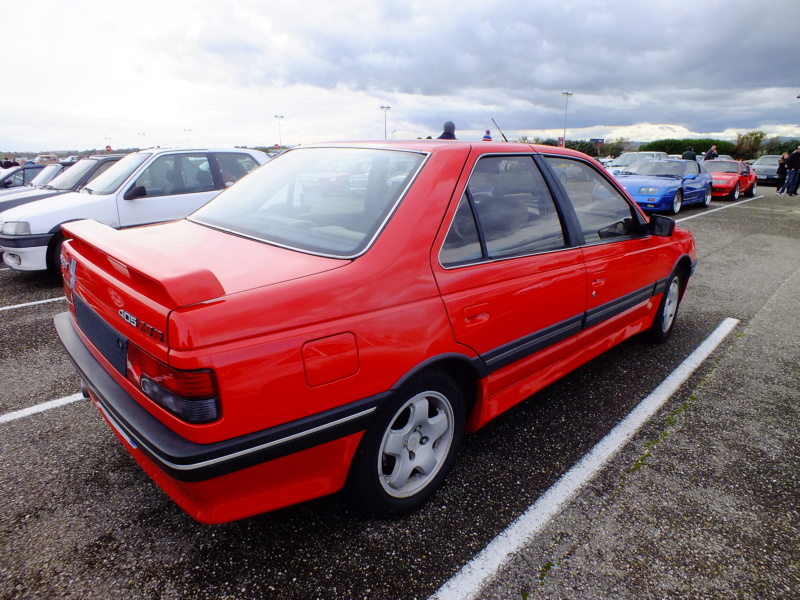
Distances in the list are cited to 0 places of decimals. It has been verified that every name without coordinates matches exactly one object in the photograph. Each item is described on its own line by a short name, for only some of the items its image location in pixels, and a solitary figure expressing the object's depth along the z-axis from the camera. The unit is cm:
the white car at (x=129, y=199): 579
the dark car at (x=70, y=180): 722
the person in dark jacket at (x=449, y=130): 772
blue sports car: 1174
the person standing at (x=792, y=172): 1725
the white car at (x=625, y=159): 1794
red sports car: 1584
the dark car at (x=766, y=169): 2259
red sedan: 158
